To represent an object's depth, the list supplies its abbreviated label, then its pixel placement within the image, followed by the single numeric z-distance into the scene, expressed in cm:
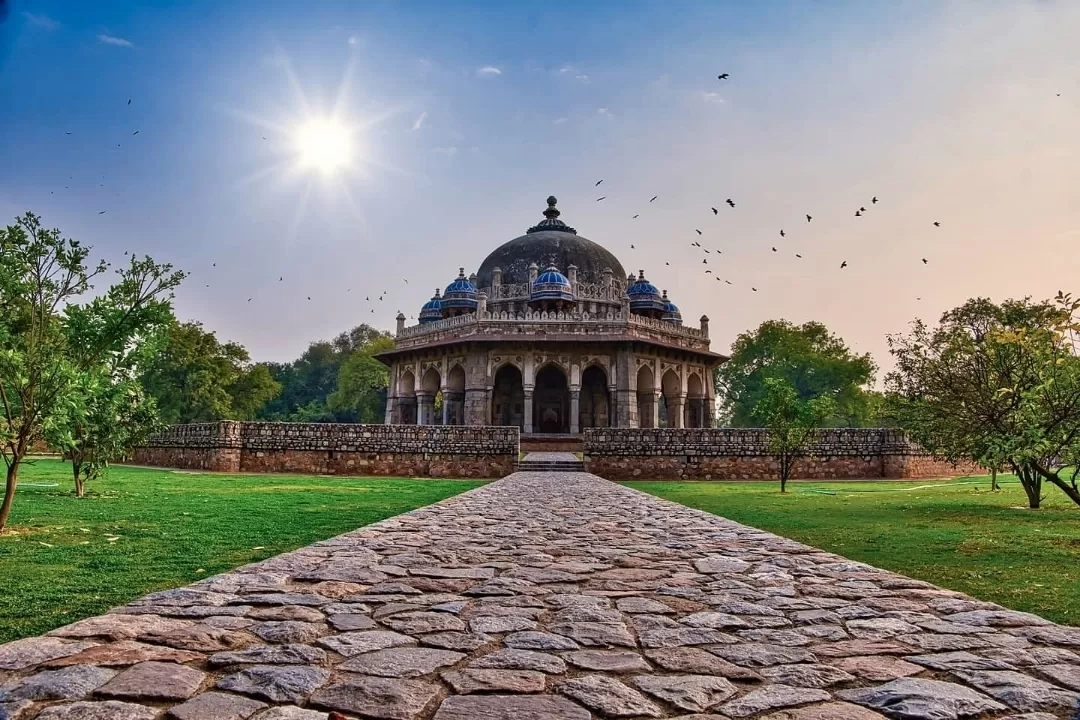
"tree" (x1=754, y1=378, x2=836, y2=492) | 1514
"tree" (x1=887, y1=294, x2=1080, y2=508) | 717
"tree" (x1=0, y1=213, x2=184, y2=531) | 632
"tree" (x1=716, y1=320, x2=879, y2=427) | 4219
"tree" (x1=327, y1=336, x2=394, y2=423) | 4372
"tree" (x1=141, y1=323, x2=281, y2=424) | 3058
